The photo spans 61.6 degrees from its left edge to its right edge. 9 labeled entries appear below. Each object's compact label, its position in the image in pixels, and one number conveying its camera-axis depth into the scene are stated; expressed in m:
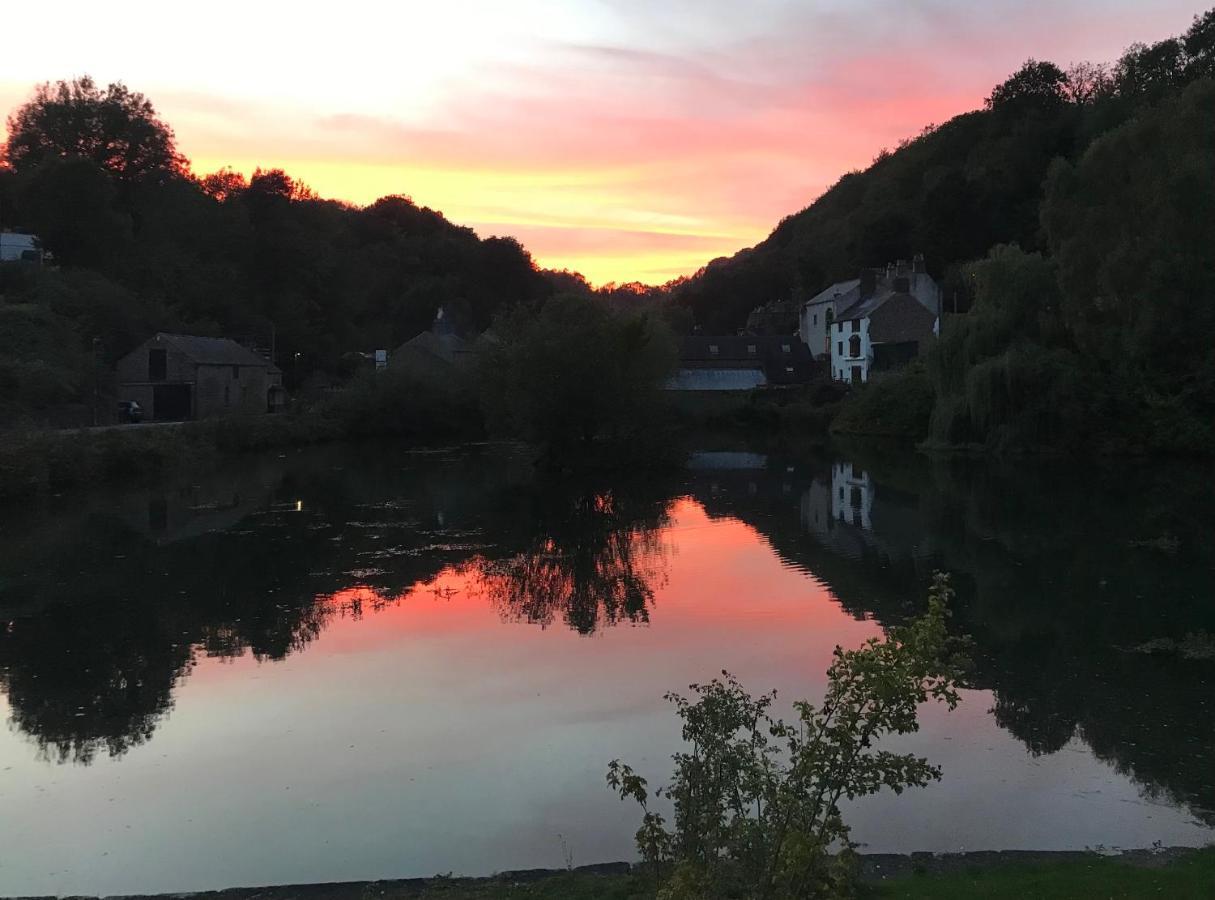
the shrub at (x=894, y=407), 54.97
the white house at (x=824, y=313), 79.50
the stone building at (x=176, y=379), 55.50
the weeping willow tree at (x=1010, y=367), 42.50
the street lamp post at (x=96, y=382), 51.41
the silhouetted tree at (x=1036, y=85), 87.94
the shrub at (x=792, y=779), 5.21
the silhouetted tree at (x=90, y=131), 73.44
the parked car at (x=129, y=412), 53.00
